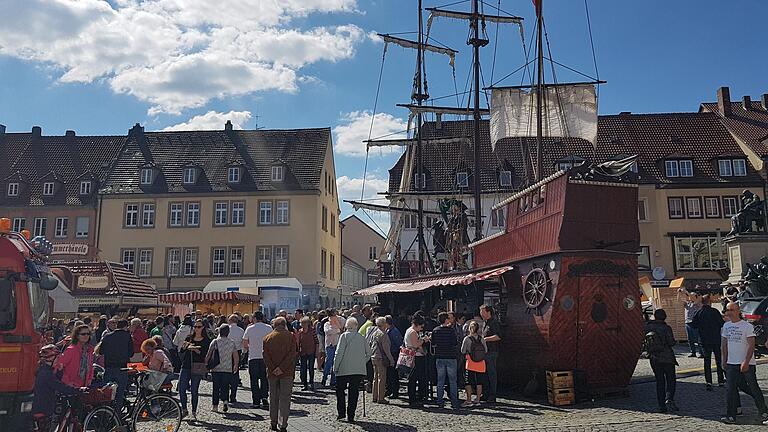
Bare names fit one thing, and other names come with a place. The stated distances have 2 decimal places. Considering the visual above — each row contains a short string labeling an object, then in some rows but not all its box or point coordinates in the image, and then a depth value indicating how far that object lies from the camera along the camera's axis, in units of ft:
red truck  25.31
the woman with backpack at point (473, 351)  38.52
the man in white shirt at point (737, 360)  30.53
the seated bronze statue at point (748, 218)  73.82
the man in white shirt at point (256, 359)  40.50
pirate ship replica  39.42
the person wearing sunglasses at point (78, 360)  27.61
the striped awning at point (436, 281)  47.00
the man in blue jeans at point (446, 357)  37.81
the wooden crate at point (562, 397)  37.73
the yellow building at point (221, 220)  134.82
